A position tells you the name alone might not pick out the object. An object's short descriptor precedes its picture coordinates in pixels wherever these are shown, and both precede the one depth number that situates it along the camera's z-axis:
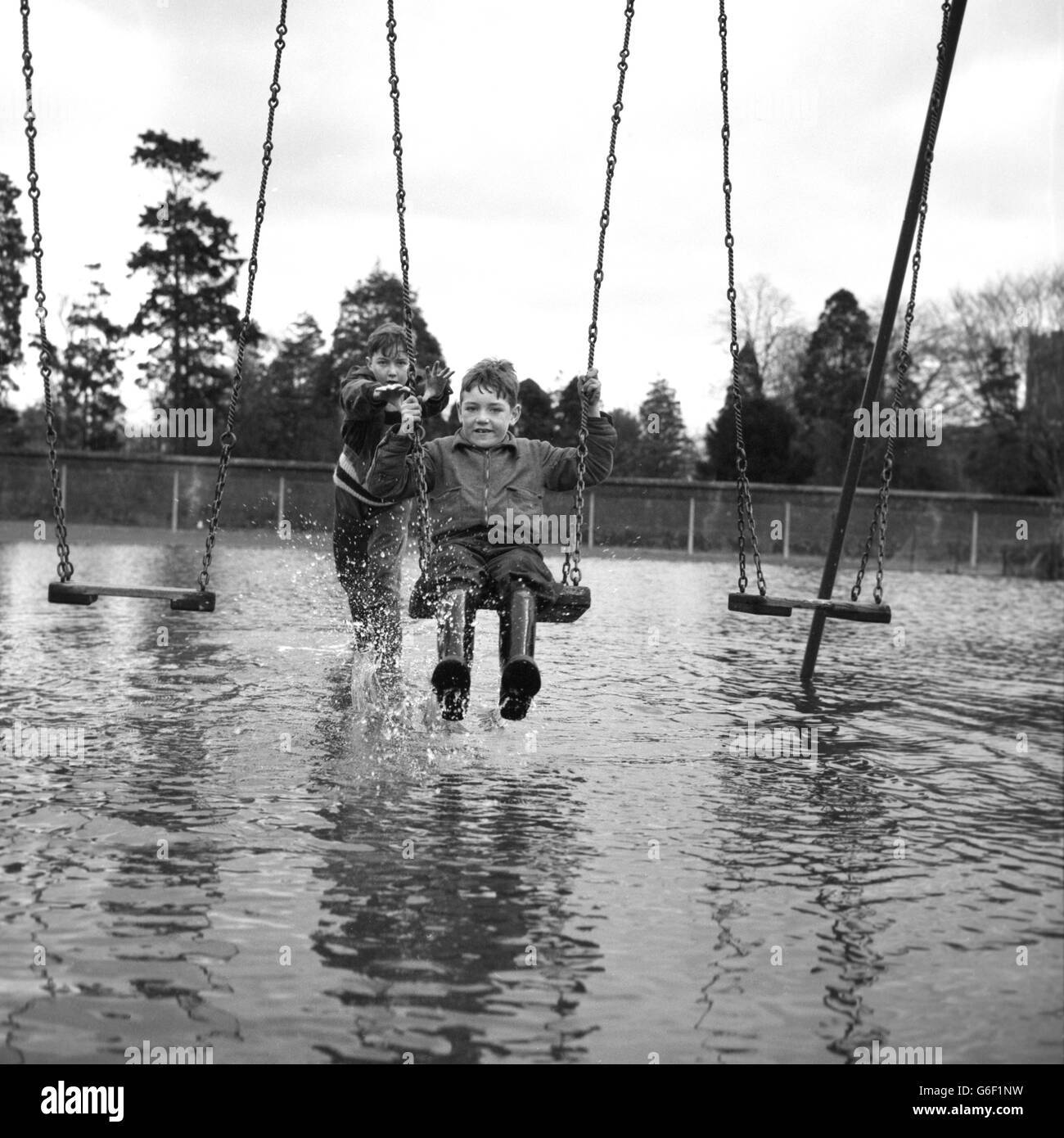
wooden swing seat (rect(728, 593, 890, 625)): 8.12
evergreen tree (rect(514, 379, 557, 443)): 31.55
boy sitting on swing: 6.54
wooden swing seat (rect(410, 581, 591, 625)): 6.82
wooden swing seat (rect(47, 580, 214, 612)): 7.33
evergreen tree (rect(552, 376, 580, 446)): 31.65
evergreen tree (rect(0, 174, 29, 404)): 57.59
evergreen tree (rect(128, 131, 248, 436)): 54.03
